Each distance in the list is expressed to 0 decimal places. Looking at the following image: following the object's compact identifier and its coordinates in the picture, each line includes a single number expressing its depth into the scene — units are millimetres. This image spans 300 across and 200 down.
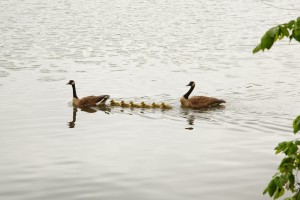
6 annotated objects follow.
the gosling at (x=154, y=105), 36618
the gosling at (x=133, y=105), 37157
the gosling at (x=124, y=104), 37669
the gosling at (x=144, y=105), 36830
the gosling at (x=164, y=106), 36443
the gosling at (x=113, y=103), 38275
